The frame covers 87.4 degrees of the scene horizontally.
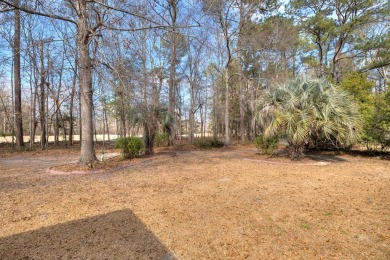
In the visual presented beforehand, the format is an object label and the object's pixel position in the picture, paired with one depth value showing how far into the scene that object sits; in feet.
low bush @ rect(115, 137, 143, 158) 25.04
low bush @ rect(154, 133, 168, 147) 38.24
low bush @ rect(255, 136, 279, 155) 25.48
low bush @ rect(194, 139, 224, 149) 39.65
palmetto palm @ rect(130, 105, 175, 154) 26.65
